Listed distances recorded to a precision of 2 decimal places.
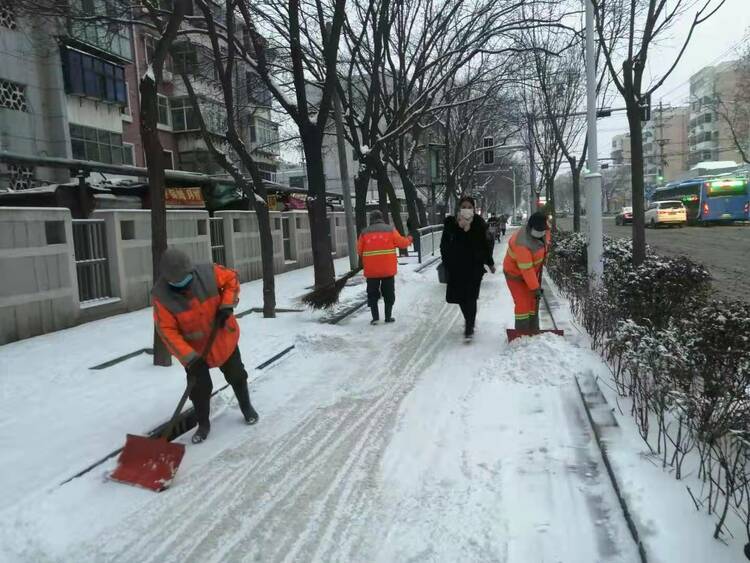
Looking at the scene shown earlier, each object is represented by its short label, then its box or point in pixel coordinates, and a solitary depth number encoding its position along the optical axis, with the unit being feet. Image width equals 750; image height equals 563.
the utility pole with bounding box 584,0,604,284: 26.86
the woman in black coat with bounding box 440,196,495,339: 22.89
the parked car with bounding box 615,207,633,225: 139.44
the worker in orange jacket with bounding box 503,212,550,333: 19.92
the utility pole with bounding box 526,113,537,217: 64.05
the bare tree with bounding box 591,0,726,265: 26.11
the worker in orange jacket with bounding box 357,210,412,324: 26.11
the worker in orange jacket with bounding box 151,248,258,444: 12.85
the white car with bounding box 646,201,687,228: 112.27
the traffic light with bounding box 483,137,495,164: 69.97
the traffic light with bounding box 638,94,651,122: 28.67
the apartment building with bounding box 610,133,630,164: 343.01
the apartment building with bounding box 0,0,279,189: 53.57
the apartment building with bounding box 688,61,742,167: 205.54
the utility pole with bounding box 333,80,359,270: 42.39
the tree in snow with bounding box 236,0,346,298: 29.55
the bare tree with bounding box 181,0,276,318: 26.58
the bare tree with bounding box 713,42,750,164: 95.63
